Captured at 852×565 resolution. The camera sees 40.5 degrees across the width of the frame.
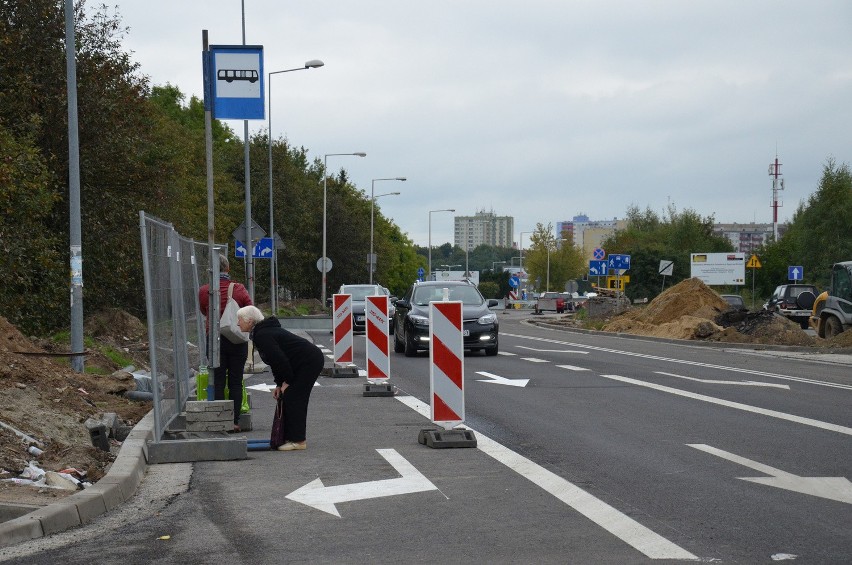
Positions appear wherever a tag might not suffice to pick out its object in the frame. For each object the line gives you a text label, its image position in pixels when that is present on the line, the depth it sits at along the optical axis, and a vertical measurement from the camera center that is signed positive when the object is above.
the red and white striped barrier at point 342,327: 19.33 -1.08
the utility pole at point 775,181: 131.38 +8.83
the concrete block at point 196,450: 9.95 -1.61
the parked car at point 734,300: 57.79 -2.14
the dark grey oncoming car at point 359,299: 36.53 -1.17
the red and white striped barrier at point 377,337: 16.02 -1.03
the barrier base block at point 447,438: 10.59 -1.64
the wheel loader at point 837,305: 30.59 -1.31
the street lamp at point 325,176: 64.67 +4.94
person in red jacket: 11.78 -1.07
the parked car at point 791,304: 51.22 -2.10
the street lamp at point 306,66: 41.28 +7.30
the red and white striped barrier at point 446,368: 10.73 -0.99
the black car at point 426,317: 24.56 -1.20
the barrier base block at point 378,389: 16.09 -1.76
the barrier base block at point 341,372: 19.81 -1.88
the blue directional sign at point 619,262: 48.59 -0.11
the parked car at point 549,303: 78.19 -2.96
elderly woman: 10.55 -0.97
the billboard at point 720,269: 77.38 -0.73
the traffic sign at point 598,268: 51.39 -0.37
